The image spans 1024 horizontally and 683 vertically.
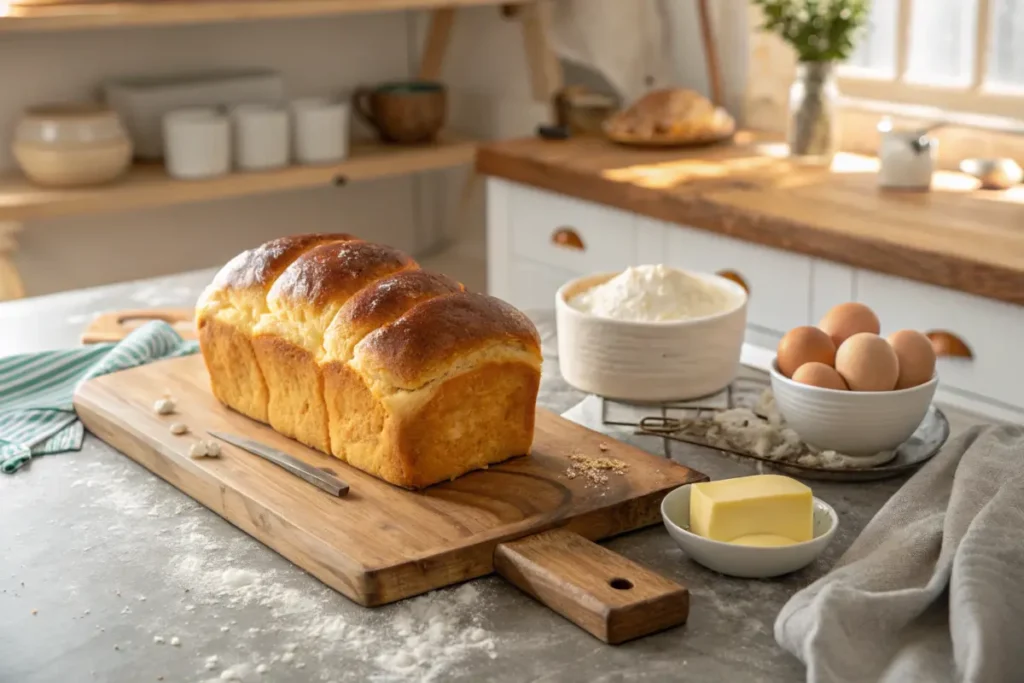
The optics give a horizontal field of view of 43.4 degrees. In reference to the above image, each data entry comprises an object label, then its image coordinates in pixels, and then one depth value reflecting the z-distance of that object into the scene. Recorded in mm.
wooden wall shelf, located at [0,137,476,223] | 2707
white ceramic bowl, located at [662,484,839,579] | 956
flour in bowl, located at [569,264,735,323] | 1269
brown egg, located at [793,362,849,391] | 1131
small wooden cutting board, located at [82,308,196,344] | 1659
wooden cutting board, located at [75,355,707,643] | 921
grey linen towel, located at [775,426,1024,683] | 821
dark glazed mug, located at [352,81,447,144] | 3248
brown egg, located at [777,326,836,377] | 1170
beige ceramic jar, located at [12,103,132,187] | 2721
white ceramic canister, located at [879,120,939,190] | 2342
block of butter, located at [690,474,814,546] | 962
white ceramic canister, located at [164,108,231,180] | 2863
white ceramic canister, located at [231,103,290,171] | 2965
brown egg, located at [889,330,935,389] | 1144
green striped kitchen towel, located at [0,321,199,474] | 1289
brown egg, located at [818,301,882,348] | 1205
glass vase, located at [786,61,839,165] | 2643
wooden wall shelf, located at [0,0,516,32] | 2572
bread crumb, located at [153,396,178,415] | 1307
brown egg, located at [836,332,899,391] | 1123
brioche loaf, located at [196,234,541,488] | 1117
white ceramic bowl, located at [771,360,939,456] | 1115
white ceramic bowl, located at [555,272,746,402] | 1245
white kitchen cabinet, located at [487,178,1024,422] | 1898
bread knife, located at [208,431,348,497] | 1100
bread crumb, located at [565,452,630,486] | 1111
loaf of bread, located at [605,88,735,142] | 2789
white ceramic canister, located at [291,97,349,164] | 3051
